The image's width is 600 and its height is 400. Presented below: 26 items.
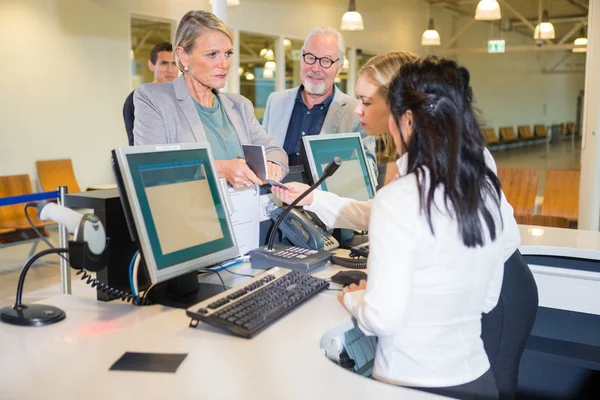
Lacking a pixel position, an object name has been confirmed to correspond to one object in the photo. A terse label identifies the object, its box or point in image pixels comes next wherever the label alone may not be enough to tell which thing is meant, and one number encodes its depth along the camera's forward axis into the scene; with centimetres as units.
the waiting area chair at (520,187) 527
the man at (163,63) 469
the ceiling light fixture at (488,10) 698
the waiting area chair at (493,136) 1582
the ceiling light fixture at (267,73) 967
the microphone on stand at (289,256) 196
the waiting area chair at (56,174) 634
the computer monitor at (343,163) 226
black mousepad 126
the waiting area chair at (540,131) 2041
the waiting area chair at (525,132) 1930
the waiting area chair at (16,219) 485
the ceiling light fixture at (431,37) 998
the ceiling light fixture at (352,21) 749
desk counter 117
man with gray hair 310
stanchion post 262
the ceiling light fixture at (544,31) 937
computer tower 167
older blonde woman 224
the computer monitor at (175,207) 151
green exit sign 1048
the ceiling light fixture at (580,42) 1139
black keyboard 146
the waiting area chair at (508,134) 1803
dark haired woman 131
